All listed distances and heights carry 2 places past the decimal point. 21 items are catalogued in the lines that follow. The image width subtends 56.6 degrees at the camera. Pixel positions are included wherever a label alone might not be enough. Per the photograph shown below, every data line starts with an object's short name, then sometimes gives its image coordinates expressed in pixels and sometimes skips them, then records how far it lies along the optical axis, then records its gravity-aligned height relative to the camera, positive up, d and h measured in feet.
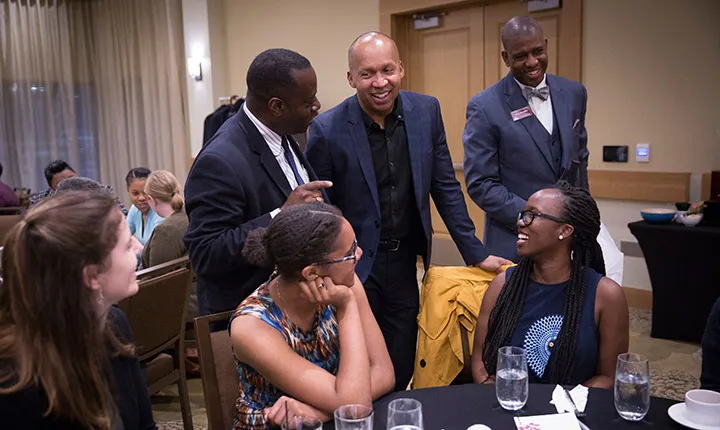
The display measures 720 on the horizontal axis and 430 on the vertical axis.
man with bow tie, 8.34 -0.42
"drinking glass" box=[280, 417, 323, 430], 4.16 -1.95
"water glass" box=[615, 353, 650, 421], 4.62 -2.00
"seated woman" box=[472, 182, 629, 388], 6.28 -1.95
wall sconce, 23.80 +1.46
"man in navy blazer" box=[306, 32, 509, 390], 7.85 -0.88
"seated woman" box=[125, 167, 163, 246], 13.42 -2.04
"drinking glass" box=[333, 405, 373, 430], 4.25 -1.97
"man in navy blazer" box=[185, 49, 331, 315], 6.30 -0.69
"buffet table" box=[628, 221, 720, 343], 12.41 -3.32
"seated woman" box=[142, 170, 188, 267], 10.77 -1.85
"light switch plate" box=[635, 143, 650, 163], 14.82 -1.19
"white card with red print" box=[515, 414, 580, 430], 4.58 -2.20
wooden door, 15.78 +1.25
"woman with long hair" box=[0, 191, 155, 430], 3.67 -1.13
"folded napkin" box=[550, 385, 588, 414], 4.84 -2.18
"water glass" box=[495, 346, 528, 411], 4.84 -2.03
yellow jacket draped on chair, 7.25 -2.43
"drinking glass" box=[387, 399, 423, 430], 4.31 -1.99
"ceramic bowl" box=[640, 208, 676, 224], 13.10 -2.27
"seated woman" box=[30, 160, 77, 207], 17.19 -1.53
